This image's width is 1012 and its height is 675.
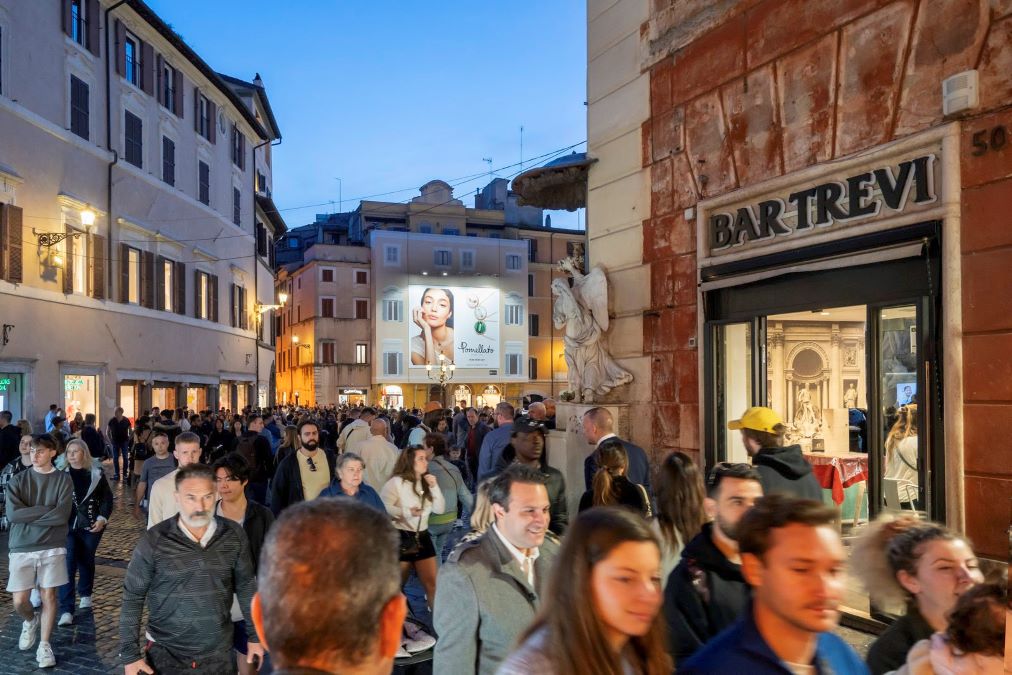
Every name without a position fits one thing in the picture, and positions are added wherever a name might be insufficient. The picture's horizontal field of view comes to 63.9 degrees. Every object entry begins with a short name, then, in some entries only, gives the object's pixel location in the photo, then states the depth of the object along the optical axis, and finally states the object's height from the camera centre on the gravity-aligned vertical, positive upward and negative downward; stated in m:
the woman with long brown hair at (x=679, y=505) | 3.91 -0.70
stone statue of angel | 10.41 +0.43
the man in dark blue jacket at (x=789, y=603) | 2.18 -0.66
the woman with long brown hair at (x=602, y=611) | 2.13 -0.67
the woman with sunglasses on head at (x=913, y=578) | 2.76 -0.76
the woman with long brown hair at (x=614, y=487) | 5.11 -0.79
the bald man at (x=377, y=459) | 8.39 -0.97
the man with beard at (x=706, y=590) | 3.04 -0.87
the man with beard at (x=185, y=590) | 4.11 -1.13
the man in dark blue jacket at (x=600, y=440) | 6.26 -0.67
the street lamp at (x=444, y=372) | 46.25 -0.37
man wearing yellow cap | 5.02 -0.60
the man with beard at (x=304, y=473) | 7.51 -1.02
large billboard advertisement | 48.06 +2.36
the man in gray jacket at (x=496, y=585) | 3.01 -0.85
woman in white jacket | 6.64 -1.17
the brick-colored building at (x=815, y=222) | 6.04 +1.33
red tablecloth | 9.30 -1.26
